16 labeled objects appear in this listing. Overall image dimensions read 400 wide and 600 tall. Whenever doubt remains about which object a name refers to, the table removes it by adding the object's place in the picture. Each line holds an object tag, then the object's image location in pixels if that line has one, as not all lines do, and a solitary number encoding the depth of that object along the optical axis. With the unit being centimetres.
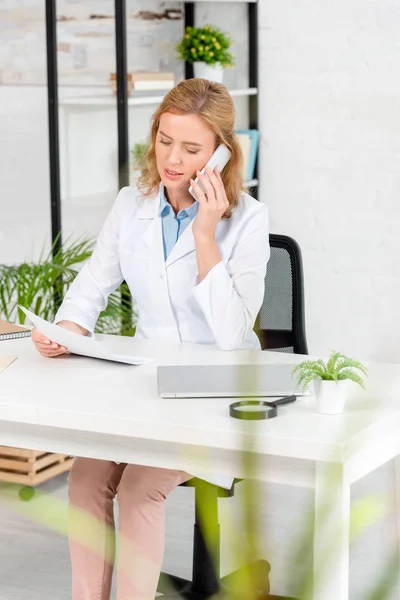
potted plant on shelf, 577
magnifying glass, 216
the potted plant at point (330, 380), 218
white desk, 206
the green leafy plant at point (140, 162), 343
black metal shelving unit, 505
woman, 277
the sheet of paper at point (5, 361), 277
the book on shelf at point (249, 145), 595
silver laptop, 236
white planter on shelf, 579
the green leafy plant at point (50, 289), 447
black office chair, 351
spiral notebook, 321
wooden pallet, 444
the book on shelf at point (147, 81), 539
